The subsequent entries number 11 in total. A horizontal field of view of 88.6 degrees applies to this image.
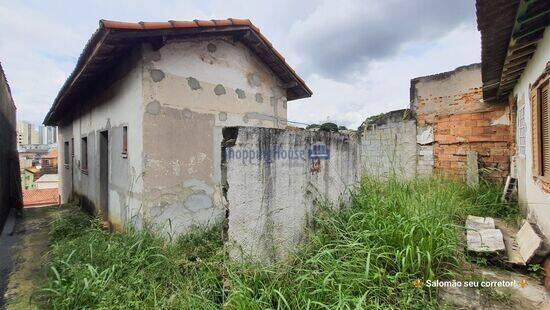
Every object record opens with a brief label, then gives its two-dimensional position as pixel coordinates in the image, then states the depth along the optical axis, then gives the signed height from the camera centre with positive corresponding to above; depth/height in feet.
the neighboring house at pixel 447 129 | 21.95 +1.80
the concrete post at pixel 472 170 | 21.60 -1.58
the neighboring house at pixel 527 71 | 10.55 +4.27
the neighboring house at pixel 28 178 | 93.68 -7.11
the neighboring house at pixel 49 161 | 123.05 -2.04
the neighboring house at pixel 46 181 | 94.93 -8.57
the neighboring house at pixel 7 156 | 21.97 +0.09
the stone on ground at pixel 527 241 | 10.71 -3.78
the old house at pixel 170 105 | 13.80 +2.88
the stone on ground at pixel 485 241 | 11.10 -3.75
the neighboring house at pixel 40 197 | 53.71 -8.30
